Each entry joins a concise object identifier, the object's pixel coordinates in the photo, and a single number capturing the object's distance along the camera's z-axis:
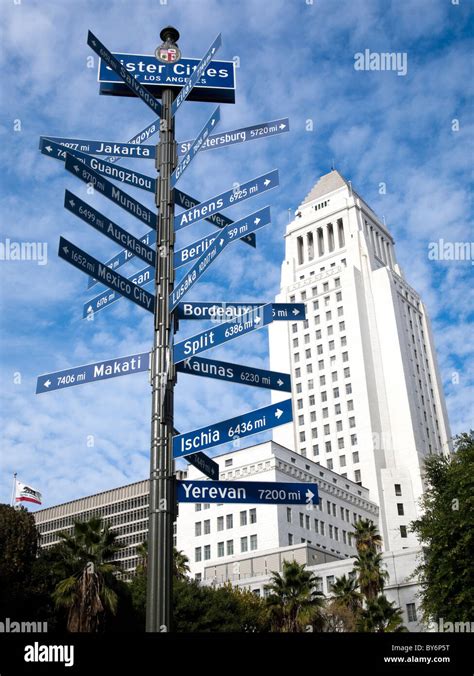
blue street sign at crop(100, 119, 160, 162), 10.89
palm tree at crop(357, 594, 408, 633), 39.69
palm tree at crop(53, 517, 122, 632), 29.91
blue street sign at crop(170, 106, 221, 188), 9.93
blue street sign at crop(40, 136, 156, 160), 10.44
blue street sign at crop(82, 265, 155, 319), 10.19
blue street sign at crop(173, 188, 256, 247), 10.97
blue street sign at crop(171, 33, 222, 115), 9.92
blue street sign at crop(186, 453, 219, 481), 9.09
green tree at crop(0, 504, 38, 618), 36.09
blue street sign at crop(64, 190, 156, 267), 9.16
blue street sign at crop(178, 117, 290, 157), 10.82
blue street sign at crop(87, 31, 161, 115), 9.62
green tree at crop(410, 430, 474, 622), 28.95
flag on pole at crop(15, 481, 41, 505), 59.22
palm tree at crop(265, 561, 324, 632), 39.56
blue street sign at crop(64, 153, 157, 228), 9.32
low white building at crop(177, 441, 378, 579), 72.81
